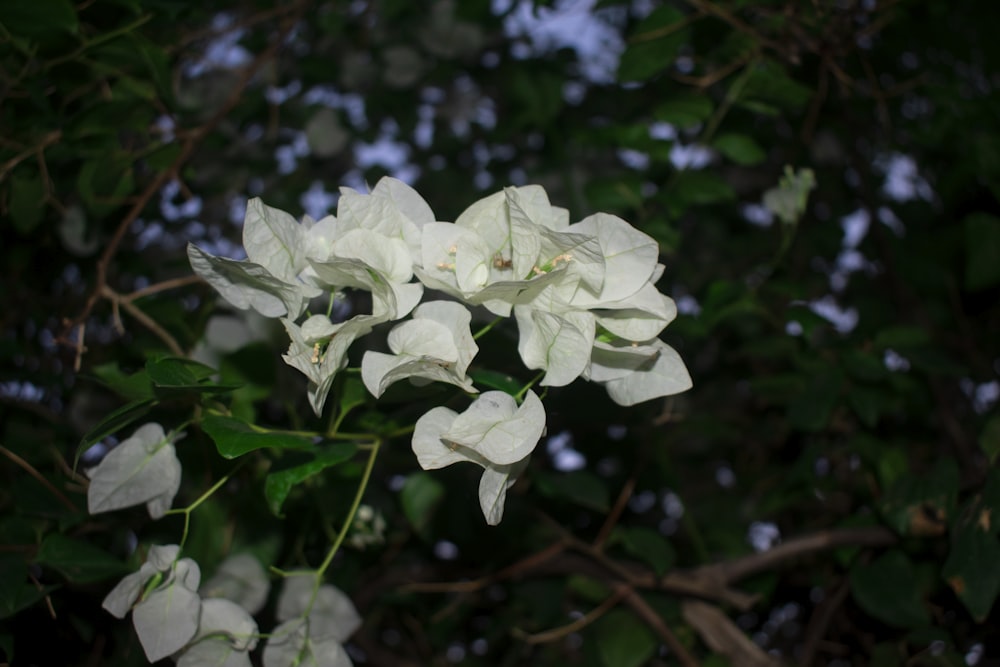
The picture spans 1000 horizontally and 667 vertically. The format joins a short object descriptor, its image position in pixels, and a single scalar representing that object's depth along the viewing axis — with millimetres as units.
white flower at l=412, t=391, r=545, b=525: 525
